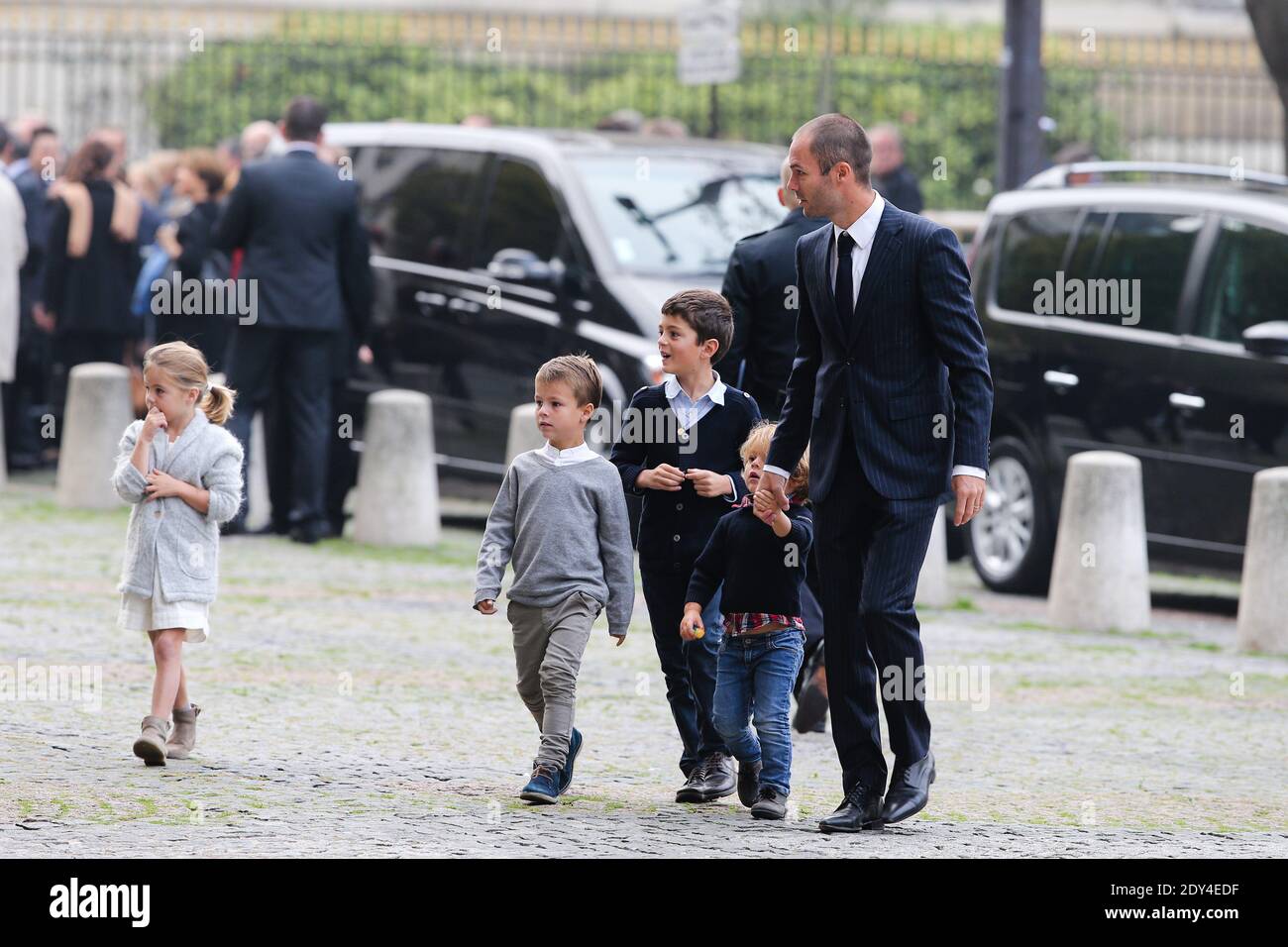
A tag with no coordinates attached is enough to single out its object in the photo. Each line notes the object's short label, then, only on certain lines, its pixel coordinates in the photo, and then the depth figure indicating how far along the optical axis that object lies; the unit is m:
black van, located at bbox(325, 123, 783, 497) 12.75
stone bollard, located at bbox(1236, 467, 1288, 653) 10.49
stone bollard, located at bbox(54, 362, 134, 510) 14.16
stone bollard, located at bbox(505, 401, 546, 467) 12.44
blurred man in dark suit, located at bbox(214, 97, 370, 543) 12.49
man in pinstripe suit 6.39
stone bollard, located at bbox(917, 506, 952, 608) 11.48
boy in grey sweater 6.69
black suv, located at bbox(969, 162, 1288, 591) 11.38
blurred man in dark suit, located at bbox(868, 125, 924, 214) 15.87
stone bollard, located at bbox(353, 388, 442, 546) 13.00
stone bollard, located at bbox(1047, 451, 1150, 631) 11.15
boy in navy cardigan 6.87
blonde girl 7.25
